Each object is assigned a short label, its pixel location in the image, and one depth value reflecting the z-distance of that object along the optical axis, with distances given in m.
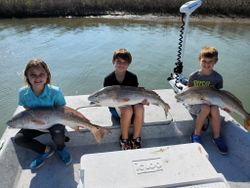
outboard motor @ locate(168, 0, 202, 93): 2.83
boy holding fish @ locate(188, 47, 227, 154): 2.24
